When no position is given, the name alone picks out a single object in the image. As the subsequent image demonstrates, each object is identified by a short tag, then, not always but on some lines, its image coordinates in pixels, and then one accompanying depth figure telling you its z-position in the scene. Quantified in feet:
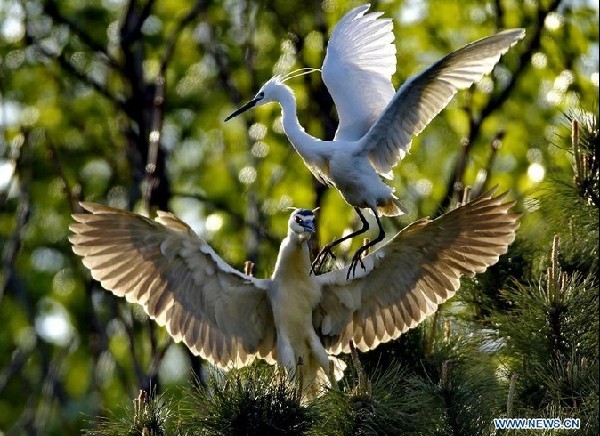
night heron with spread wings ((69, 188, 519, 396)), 42.32
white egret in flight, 40.37
